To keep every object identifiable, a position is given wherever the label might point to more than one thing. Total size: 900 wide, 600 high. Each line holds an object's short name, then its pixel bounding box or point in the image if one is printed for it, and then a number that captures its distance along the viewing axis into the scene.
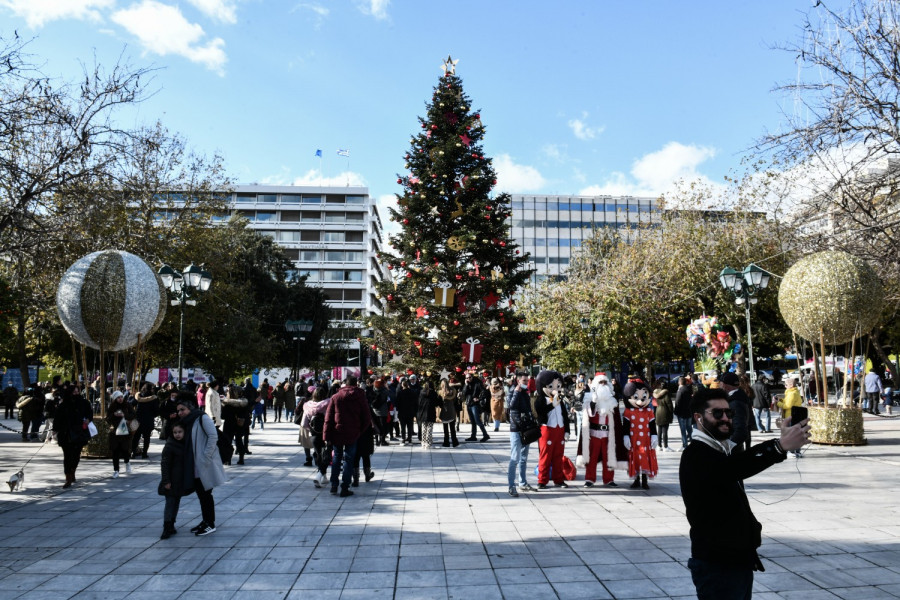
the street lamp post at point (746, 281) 15.92
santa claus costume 9.96
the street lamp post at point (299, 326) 26.20
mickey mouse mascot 9.91
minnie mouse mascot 9.82
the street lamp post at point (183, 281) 14.83
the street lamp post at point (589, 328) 27.50
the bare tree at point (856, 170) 9.85
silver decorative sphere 11.79
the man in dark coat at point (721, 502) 3.05
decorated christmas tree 23.91
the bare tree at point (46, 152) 9.88
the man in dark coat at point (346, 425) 9.48
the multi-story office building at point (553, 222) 85.50
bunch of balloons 25.55
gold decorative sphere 12.84
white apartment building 79.81
